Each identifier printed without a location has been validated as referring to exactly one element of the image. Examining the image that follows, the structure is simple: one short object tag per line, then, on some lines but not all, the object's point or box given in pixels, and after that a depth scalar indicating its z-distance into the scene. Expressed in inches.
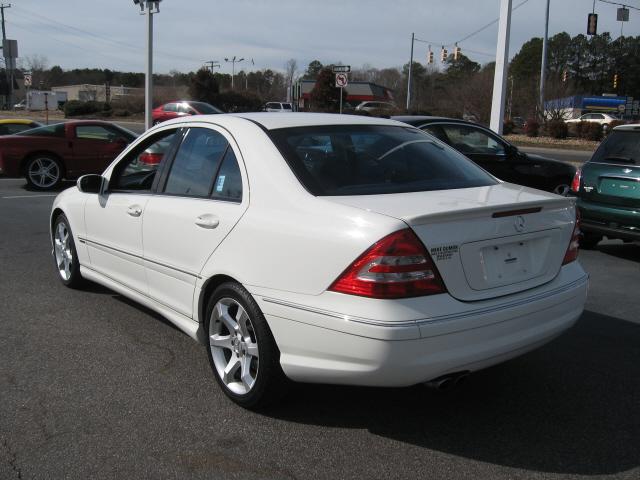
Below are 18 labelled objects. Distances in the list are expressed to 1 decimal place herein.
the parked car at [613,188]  284.0
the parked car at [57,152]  527.5
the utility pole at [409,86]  2135.5
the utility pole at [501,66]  644.7
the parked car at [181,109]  937.1
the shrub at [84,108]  2160.4
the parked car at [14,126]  652.1
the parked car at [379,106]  2064.5
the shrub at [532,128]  1473.9
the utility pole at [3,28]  2797.7
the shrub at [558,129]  1402.6
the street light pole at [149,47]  742.5
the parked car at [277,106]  1863.9
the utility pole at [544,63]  1492.0
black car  383.9
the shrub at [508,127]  1556.3
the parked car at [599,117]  2020.3
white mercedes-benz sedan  118.8
